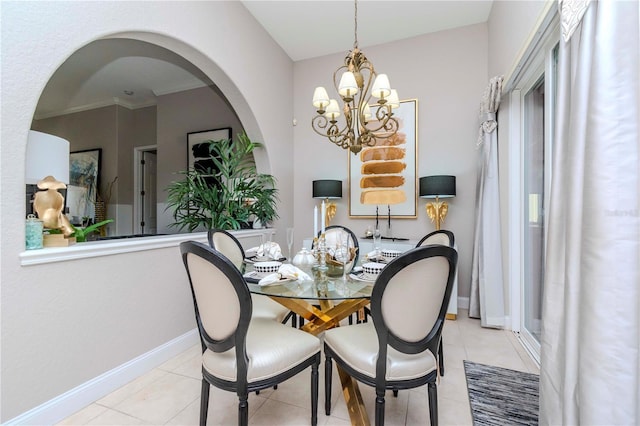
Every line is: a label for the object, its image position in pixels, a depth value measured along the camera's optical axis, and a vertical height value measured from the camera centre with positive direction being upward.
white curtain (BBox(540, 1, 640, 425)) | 1.01 -0.05
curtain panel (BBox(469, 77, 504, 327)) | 2.92 -0.19
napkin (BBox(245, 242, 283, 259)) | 2.21 -0.30
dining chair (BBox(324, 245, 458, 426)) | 1.27 -0.50
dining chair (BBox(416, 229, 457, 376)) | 2.12 -0.21
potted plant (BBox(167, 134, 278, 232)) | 2.94 +0.13
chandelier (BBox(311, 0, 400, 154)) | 2.01 +0.83
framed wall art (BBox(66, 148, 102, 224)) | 5.18 +0.52
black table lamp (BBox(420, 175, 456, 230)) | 3.21 +0.27
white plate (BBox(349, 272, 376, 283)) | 1.72 -0.40
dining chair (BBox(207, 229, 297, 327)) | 1.97 -0.40
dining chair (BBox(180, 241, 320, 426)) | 1.26 -0.64
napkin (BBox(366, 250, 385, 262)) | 2.18 -0.35
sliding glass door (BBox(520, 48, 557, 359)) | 2.13 +0.21
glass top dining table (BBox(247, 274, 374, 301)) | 1.46 -0.42
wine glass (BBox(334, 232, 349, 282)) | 1.84 -0.28
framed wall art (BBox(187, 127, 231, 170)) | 4.70 +1.07
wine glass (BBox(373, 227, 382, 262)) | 2.19 -0.25
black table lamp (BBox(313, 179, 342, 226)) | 3.78 +0.29
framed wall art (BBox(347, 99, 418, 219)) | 3.72 +0.51
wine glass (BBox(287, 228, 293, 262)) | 2.06 -0.17
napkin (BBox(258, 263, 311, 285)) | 1.61 -0.37
